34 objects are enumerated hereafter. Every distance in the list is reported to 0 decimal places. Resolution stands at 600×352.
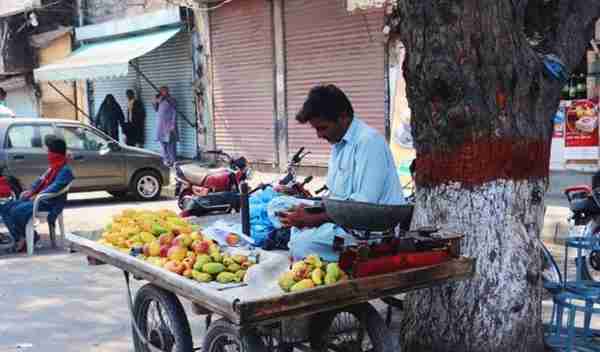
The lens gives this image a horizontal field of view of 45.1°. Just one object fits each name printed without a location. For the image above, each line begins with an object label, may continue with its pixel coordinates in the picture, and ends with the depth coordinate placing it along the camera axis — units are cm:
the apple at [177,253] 379
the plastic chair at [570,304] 384
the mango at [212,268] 354
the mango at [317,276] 321
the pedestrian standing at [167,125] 1623
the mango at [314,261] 334
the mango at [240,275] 353
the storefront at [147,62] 1628
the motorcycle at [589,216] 632
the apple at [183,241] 397
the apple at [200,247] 384
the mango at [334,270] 323
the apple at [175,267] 364
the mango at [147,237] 435
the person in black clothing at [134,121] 1833
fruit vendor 375
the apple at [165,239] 411
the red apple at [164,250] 396
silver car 1135
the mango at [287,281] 320
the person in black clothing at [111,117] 1853
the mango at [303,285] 313
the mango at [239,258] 372
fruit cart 304
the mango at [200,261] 359
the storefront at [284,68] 1268
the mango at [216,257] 368
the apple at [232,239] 424
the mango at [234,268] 360
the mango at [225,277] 346
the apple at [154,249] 402
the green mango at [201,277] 348
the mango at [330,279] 320
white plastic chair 828
